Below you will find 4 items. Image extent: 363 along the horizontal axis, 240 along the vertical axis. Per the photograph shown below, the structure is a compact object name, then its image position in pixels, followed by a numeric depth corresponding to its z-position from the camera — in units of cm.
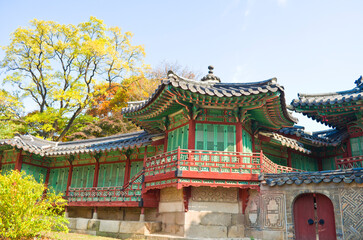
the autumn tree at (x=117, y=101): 3206
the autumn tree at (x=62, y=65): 3169
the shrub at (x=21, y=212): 992
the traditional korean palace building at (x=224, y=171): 1218
